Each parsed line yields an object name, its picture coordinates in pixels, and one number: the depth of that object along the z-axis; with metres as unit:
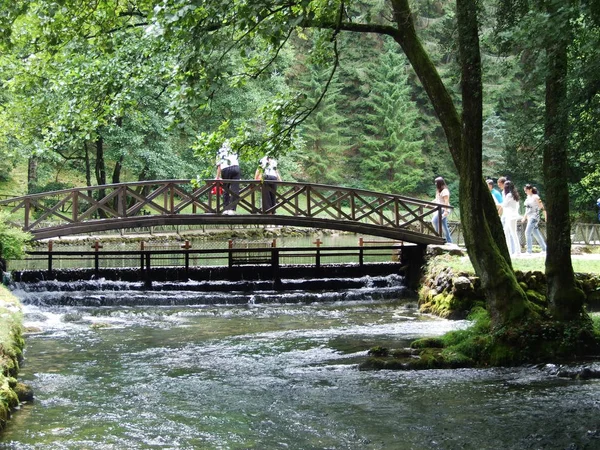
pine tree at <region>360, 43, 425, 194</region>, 54.69
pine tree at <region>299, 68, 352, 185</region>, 54.25
